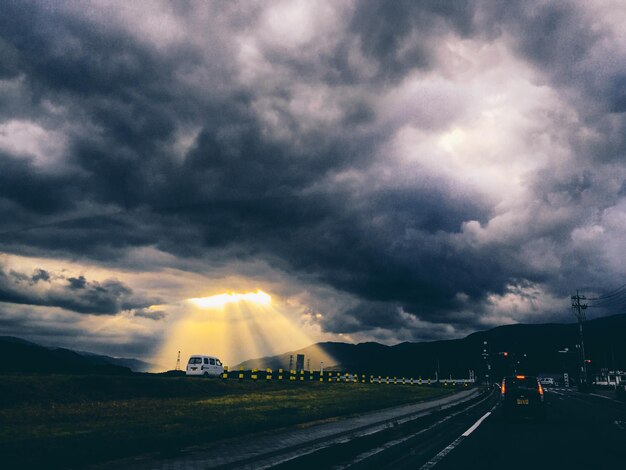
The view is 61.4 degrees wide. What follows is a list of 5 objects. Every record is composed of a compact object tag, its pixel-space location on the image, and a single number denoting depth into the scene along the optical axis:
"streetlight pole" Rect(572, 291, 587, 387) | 61.53
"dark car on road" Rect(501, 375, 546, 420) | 19.62
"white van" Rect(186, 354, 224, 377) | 39.06
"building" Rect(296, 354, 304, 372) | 59.41
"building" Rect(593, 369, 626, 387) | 95.08
